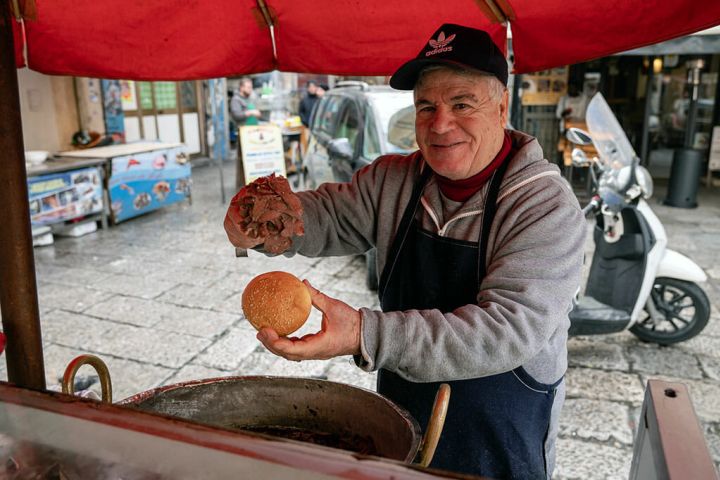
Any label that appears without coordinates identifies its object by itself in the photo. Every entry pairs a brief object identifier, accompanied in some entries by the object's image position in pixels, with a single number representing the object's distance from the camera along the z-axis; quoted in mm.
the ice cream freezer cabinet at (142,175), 8578
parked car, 6605
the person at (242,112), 11234
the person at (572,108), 11320
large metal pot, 1652
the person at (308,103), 12758
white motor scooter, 4504
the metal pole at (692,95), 9875
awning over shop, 8548
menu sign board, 9359
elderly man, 1467
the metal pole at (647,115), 11109
